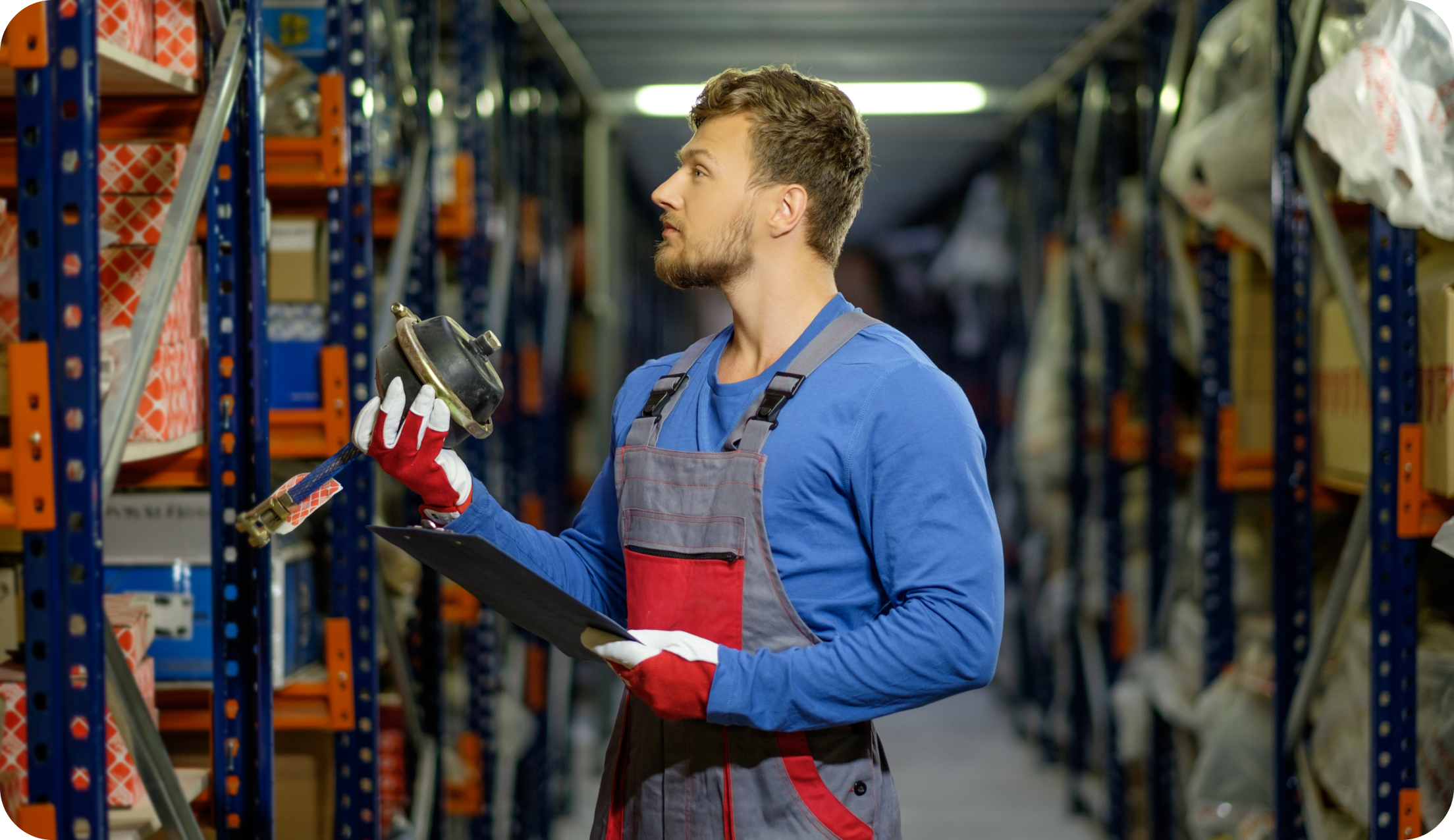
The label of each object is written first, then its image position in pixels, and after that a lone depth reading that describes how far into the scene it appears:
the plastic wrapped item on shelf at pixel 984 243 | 7.83
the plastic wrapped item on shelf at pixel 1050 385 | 6.29
